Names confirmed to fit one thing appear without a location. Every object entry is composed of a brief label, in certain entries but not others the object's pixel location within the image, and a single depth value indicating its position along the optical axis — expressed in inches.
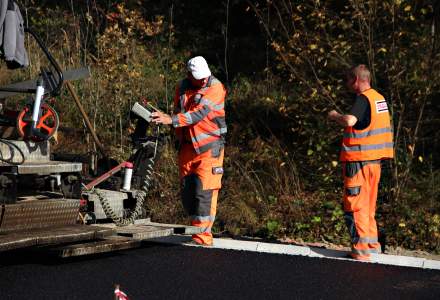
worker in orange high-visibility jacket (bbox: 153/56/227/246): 525.5
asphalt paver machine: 446.5
